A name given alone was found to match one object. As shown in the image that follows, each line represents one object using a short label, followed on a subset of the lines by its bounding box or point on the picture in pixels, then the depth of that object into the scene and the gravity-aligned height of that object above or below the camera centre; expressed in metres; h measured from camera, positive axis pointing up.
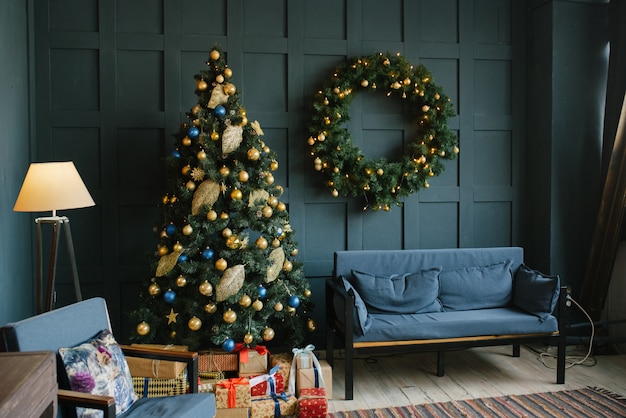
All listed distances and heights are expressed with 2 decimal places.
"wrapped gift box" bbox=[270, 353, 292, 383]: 3.54 -1.11
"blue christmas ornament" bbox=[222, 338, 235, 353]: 3.52 -0.98
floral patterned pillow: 2.33 -0.78
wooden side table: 1.42 -0.53
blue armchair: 2.22 -0.75
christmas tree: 3.54 -0.37
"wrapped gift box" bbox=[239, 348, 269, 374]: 3.56 -1.11
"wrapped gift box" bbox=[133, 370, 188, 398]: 3.16 -1.11
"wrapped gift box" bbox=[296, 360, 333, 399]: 3.52 -1.19
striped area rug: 3.31 -1.32
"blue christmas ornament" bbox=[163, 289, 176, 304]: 3.56 -0.70
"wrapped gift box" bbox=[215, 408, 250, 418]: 3.26 -1.29
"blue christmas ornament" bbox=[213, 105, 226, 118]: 3.65 +0.45
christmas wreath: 4.22 +0.33
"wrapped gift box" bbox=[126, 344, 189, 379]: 3.13 -1.00
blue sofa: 3.61 -0.81
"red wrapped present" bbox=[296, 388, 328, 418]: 3.30 -1.28
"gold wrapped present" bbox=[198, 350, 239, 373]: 3.56 -1.10
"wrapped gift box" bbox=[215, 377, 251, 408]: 3.27 -1.20
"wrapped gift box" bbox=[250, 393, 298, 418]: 3.32 -1.29
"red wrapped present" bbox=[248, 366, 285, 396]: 3.44 -1.19
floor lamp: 3.07 -0.07
